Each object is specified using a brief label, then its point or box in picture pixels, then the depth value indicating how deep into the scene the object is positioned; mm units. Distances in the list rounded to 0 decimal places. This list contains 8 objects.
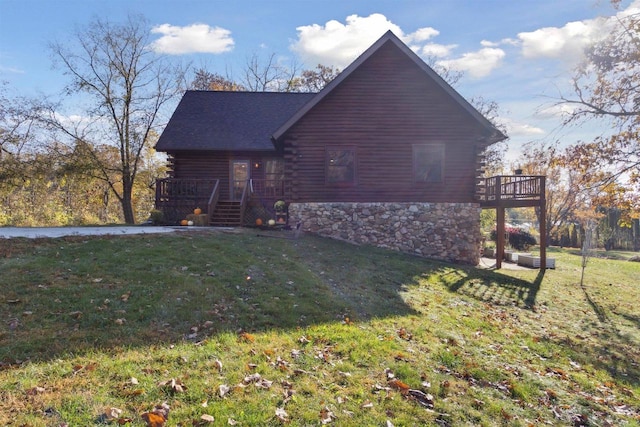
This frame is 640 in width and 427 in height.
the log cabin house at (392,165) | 14836
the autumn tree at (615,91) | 14578
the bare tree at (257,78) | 36656
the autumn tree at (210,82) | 34375
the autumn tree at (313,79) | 33906
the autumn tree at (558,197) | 32406
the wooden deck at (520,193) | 14459
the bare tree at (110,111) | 23344
